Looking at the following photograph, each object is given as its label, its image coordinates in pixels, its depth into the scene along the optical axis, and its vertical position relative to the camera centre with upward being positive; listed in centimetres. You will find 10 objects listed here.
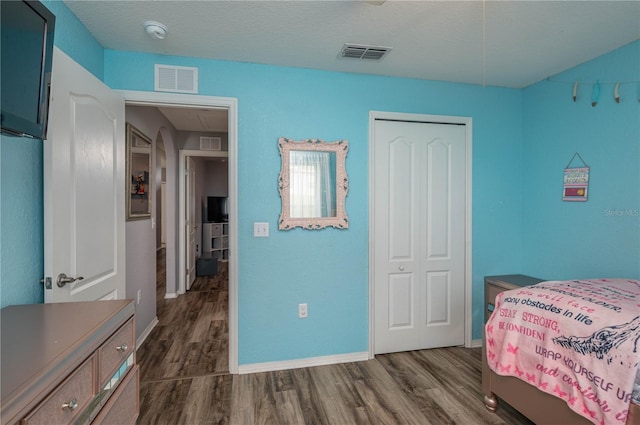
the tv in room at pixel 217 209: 727 +4
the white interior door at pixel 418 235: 279 -21
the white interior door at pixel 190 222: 479 -18
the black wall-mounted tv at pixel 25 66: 100 +49
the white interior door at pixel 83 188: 148 +12
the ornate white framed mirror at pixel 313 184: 256 +22
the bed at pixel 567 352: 133 -69
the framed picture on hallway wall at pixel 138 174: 278 +35
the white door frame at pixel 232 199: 242 +9
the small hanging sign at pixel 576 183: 246 +23
